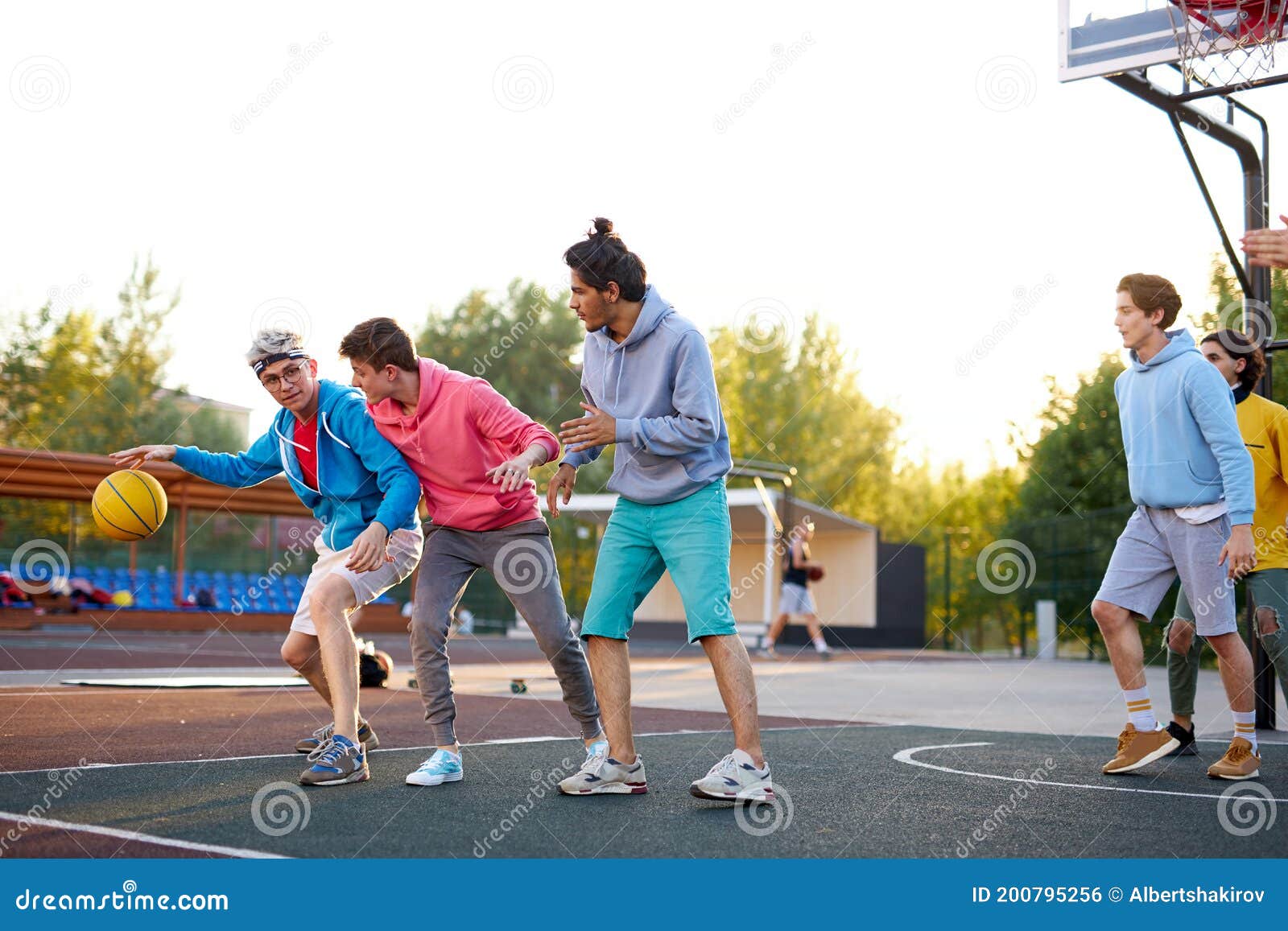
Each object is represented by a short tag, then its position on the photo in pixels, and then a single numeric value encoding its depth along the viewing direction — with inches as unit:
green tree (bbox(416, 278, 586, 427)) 1957.4
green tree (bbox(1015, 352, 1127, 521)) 1121.4
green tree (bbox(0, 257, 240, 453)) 1584.6
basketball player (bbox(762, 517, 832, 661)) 795.4
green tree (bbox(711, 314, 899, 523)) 1973.4
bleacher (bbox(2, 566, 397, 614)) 1077.6
